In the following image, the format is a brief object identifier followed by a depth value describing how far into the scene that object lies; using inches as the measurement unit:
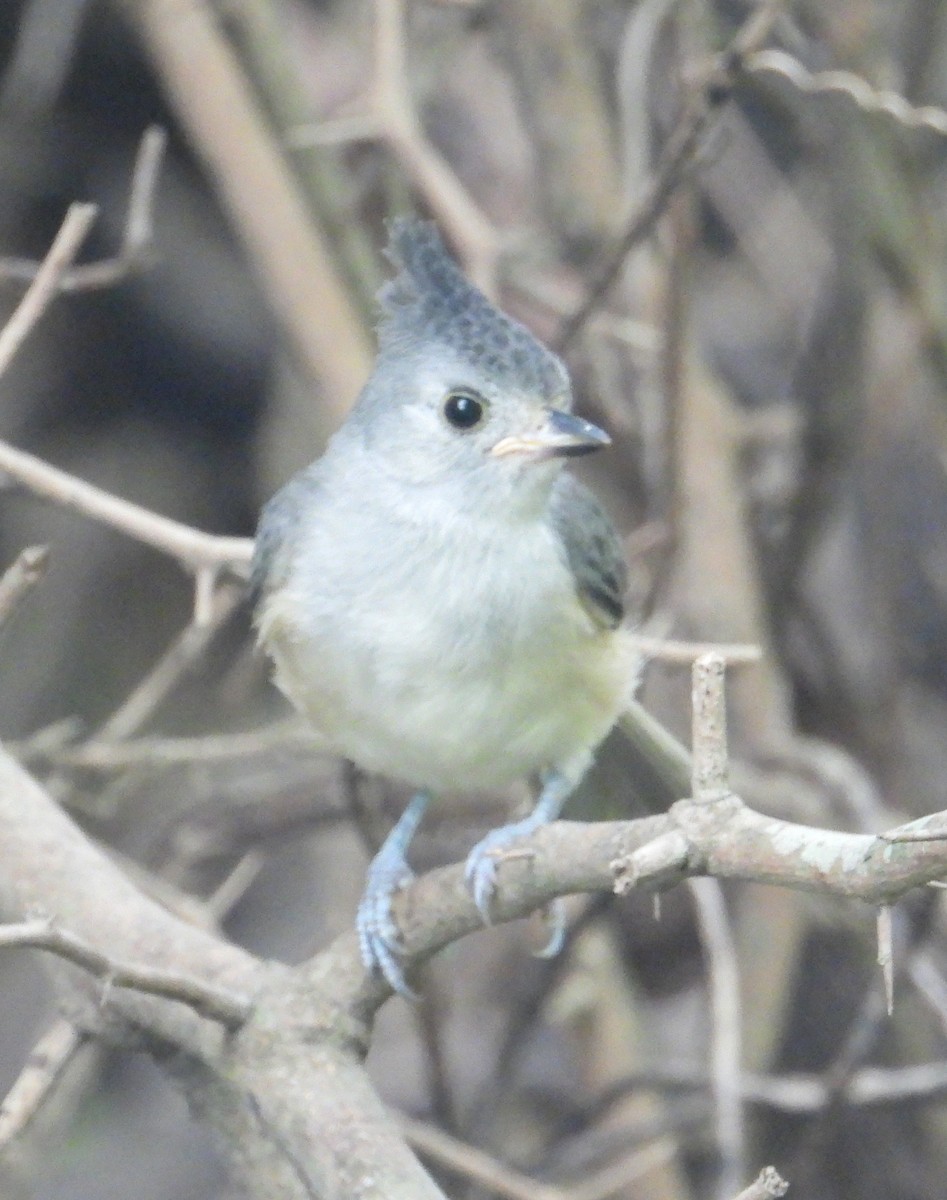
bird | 183.3
